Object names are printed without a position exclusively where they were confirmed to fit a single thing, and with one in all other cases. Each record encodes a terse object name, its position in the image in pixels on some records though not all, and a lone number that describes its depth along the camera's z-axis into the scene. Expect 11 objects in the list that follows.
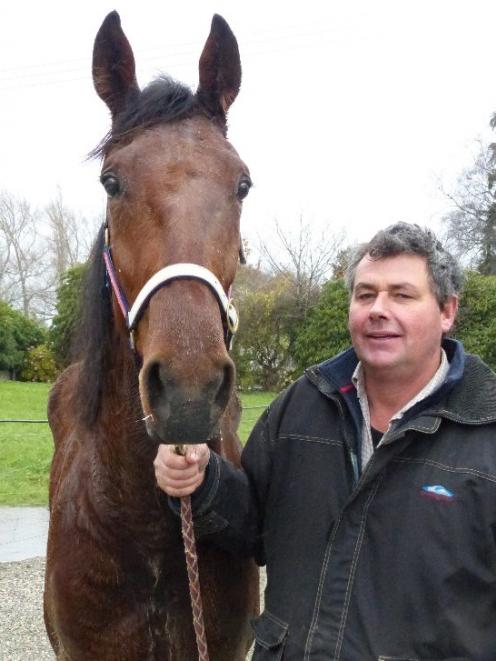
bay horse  1.64
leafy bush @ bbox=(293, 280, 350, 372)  18.98
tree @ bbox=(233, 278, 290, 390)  21.58
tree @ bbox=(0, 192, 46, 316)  40.53
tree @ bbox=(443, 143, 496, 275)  29.61
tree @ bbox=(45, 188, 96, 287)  40.47
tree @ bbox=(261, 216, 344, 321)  22.47
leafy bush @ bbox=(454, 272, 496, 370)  16.14
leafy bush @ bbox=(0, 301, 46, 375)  25.89
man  1.69
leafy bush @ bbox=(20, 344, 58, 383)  26.14
